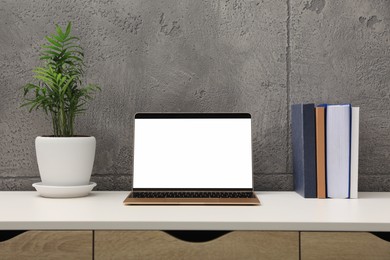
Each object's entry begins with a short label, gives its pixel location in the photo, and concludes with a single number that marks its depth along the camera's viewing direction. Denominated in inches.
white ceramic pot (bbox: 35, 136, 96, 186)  58.6
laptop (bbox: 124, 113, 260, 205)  59.9
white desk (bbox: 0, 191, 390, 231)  44.3
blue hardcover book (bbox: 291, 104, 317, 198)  58.4
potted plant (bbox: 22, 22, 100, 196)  58.7
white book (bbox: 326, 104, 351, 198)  58.0
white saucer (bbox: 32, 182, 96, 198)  57.9
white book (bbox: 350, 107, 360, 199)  58.1
